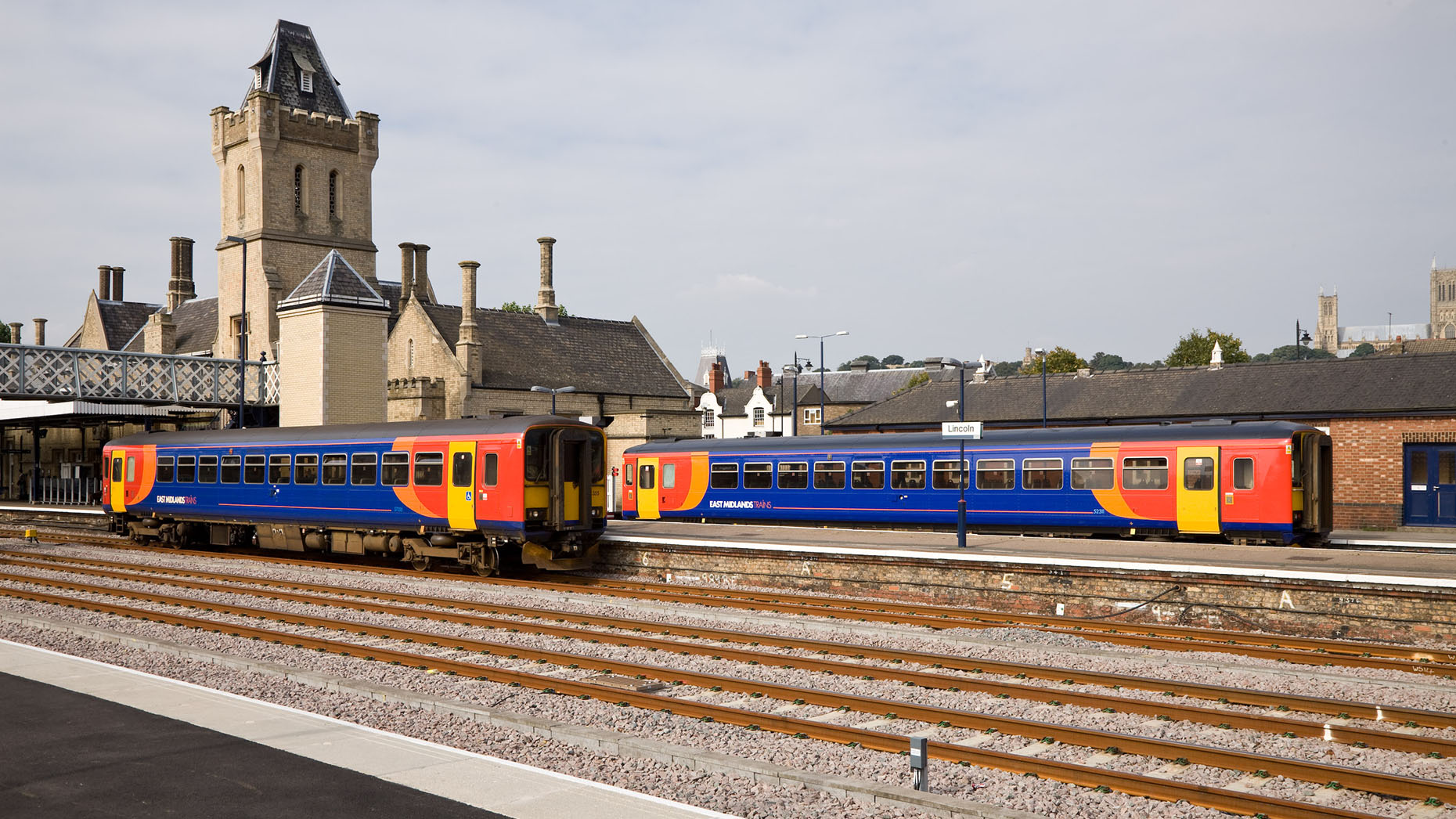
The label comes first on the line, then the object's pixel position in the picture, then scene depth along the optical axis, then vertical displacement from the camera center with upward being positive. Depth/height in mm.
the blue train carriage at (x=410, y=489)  22750 -1534
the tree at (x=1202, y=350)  95625 +5429
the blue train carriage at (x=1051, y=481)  23875 -1574
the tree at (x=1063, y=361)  96500 +4590
